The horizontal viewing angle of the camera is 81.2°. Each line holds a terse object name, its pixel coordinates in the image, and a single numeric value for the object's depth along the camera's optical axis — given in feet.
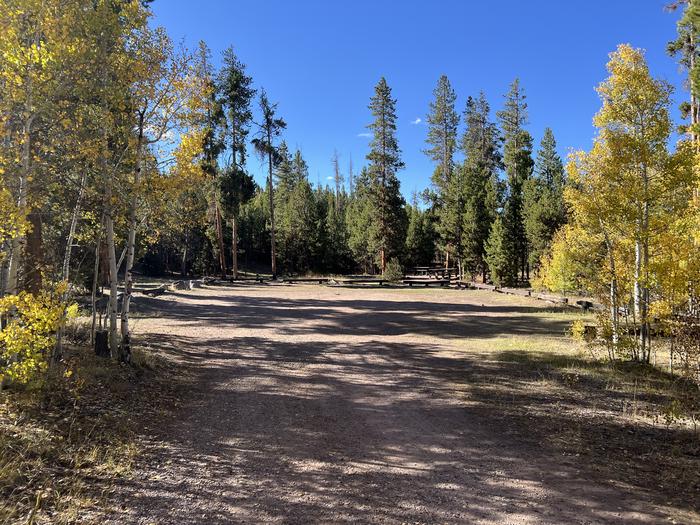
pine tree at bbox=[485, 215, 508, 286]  121.08
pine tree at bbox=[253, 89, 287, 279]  137.28
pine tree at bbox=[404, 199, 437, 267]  186.50
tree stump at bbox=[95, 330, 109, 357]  31.07
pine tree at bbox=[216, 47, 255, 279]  125.39
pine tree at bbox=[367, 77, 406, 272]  143.33
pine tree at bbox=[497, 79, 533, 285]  123.75
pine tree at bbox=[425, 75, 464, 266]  171.73
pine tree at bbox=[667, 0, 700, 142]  54.95
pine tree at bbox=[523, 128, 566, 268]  120.37
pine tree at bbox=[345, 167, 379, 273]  148.58
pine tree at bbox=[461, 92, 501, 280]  138.82
